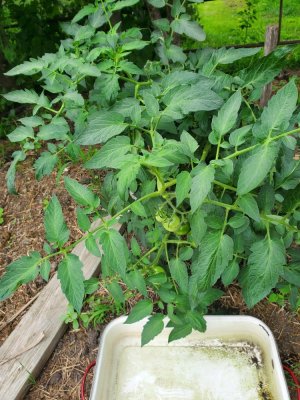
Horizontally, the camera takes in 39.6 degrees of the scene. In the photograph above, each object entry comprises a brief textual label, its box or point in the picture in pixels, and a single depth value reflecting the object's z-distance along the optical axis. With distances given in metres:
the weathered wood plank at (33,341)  1.72
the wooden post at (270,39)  2.33
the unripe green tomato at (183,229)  1.45
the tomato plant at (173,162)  1.09
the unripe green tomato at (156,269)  1.57
